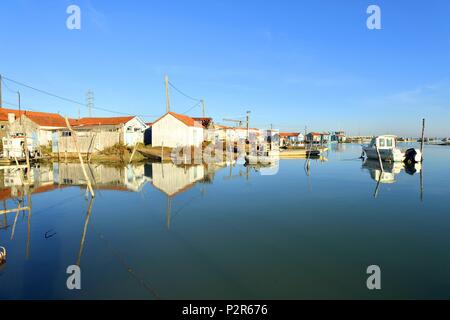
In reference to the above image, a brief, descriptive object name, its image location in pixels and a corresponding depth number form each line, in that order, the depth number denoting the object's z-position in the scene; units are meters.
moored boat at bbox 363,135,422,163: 37.16
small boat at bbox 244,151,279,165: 37.16
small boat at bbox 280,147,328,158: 48.00
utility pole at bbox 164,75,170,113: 41.41
